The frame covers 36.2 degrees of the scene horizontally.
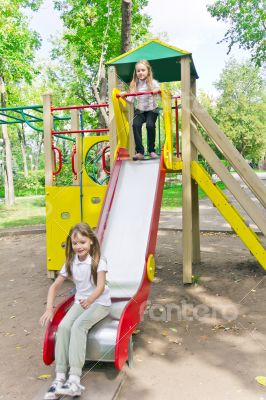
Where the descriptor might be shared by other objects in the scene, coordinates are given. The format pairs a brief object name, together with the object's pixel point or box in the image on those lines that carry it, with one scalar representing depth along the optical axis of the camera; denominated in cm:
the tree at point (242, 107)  3628
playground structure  361
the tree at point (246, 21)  1781
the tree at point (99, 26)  1728
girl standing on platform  550
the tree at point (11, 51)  1526
